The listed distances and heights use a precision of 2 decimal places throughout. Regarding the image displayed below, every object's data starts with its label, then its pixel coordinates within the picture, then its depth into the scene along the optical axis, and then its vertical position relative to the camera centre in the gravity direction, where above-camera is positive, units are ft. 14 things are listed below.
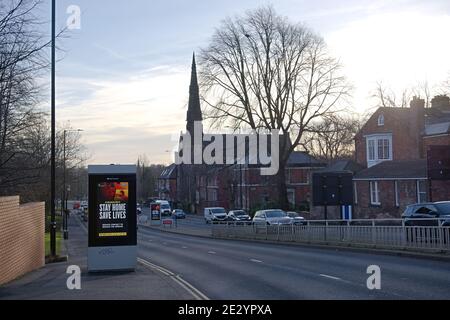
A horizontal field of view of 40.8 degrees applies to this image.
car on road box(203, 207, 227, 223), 227.14 -4.93
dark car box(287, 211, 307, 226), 130.76 -4.45
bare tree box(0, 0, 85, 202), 58.18 +11.25
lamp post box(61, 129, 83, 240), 153.16 +1.37
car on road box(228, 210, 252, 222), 200.04 -5.16
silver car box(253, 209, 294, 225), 139.85 -4.08
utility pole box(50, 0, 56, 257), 80.28 +3.57
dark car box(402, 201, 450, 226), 79.82 -1.99
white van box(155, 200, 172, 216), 316.42 -3.63
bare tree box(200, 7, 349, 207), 181.16 +36.18
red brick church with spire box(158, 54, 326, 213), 245.24 +8.46
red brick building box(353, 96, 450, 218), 153.28 +13.43
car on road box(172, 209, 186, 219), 288.26 -5.78
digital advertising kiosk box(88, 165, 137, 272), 56.75 -1.30
